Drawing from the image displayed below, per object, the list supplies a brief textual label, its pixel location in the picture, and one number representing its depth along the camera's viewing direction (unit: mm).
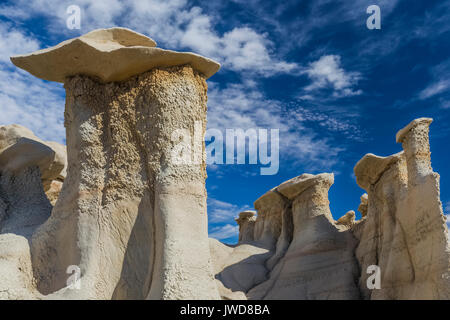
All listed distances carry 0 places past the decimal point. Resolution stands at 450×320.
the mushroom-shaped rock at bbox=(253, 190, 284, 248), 16997
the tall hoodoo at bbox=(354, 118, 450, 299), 8180
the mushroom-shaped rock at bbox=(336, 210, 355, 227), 15379
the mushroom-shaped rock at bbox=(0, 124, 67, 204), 7516
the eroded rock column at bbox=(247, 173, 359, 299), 12484
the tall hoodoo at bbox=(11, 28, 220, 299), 5145
